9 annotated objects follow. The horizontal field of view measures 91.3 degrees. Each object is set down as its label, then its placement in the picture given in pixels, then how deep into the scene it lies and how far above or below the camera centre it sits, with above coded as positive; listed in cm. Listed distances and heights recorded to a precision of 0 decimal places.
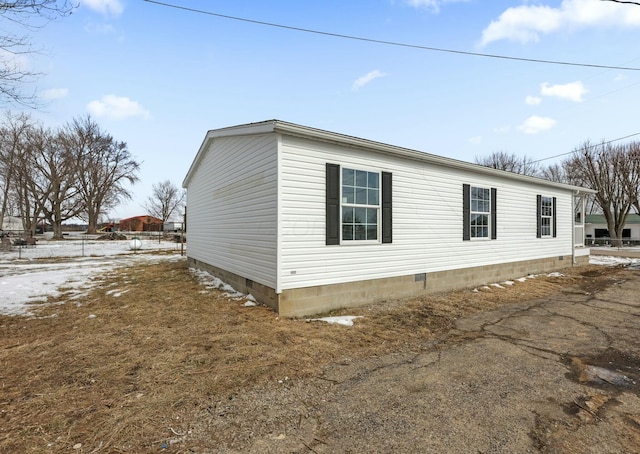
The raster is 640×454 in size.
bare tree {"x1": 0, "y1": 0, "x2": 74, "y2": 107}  489 +339
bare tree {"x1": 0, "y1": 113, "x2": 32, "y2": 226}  2284 +576
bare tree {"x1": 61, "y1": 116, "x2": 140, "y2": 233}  3312 +678
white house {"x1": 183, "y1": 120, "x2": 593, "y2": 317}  535 +10
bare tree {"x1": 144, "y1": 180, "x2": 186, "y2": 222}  5187 +436
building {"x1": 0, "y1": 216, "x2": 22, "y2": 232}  4579 +16
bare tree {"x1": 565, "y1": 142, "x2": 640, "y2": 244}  2653 +440
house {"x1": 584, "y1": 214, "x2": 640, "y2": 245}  3397 -42
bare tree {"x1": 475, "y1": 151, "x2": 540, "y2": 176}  3334 +667
